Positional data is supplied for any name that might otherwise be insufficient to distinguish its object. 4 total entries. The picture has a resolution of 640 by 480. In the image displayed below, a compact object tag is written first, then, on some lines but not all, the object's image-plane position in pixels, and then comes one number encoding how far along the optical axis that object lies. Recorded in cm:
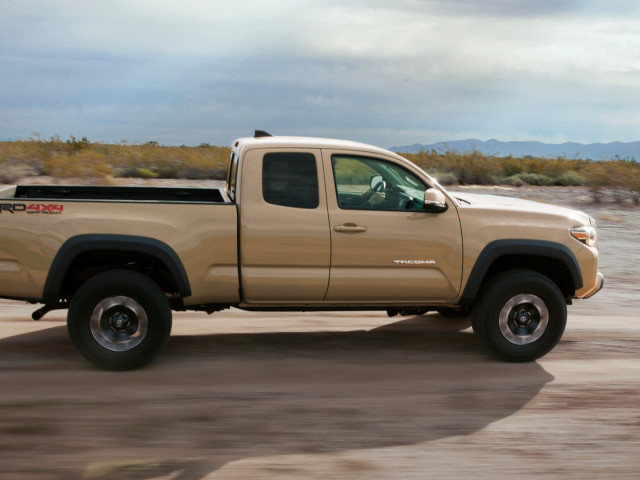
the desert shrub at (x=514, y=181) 2756
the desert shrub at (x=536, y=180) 2888
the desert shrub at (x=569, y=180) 2893
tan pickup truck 585
